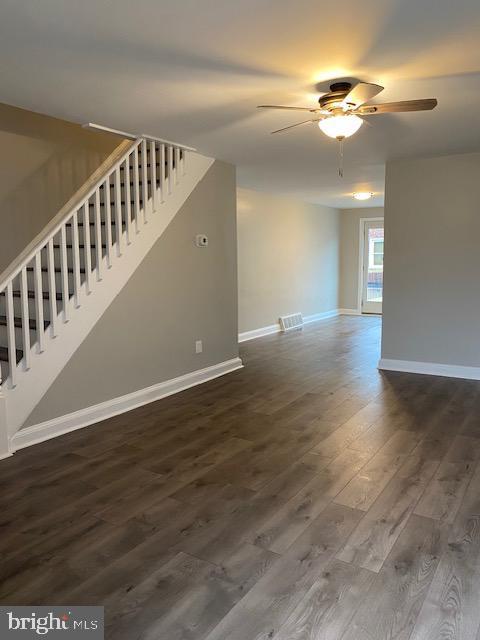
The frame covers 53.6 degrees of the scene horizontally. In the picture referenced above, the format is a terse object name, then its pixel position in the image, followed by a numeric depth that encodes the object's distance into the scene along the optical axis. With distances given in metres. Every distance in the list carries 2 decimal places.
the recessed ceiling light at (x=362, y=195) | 7.54
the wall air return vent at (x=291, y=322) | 8.39
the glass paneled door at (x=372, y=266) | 10.15
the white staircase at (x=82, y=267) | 3.30
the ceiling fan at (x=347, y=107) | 2.61
